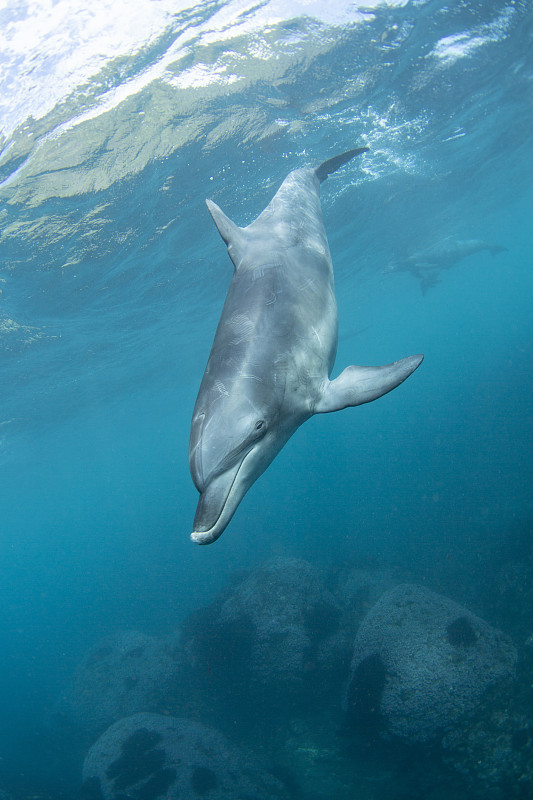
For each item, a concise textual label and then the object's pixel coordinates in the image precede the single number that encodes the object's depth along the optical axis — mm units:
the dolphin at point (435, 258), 29872
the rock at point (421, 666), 6434
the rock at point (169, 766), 7961
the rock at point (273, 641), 9633
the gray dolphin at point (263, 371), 2283
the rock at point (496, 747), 5613
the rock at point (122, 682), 12680
